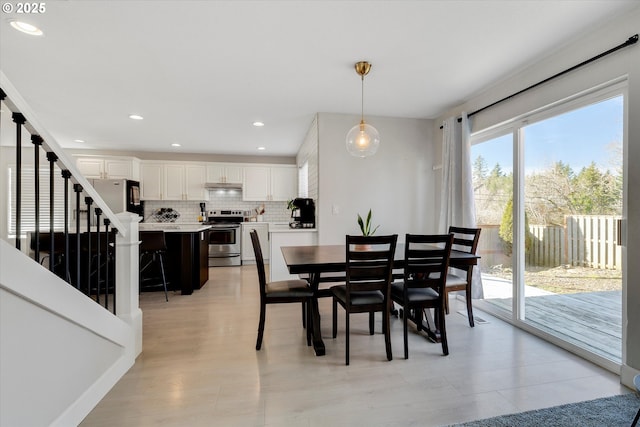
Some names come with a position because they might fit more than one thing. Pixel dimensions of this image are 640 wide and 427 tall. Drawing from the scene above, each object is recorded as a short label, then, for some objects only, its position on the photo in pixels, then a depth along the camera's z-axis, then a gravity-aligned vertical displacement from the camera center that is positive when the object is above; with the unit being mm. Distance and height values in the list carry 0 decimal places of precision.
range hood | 6367 +616
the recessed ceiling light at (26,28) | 2028 +1332
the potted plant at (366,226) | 3757 -180
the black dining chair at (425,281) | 2209 -544
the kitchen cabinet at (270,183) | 6590 +688
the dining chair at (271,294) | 2379 -669
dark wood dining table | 2168 -385
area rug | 1552 -1129
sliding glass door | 2174 -91
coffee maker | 4195 +12
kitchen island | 3941 -637
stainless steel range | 5914 -643
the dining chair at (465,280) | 2732 -650
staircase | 1164 -573
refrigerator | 5551 +407
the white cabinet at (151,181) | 6148 +687
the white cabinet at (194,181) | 6328 +700
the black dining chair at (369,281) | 2078 -519
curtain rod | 1885 +1128
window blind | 5417 +296
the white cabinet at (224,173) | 6414 +892
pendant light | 2668 +680
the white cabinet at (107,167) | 5750 +926
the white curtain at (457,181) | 3336 +379
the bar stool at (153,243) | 3574 -368
